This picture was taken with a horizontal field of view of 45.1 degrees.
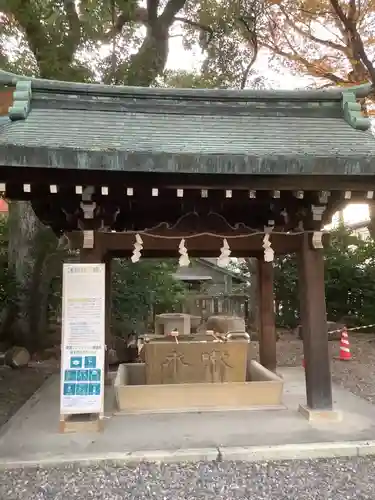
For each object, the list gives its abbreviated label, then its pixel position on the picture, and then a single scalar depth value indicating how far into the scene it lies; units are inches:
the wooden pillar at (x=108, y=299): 269.6
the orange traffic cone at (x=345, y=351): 397.4
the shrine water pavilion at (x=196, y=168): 173.0
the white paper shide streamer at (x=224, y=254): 210.7
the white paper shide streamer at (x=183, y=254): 206.2
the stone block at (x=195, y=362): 237.5
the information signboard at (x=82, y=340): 185.6
